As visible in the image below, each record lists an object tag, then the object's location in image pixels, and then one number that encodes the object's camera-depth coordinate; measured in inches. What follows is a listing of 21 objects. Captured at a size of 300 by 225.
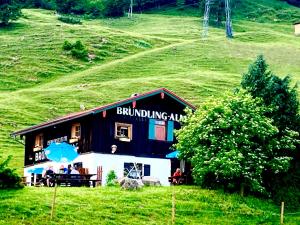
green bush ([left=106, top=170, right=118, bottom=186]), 1874.5
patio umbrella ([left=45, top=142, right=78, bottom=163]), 1913.1
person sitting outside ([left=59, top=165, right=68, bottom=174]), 2041.1
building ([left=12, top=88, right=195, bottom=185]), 2158.0
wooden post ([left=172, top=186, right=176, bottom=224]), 1536.7
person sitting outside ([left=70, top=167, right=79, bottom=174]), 1986.2
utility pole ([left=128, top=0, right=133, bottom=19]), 6615.2
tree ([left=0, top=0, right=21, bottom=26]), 5482.3
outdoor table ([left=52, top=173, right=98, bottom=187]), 1861.5
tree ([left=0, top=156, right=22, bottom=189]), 1565.0
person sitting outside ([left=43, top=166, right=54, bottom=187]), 1873.8
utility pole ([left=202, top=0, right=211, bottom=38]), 5532.5
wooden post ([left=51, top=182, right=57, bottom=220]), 1448.1
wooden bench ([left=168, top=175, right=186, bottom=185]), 1982.8
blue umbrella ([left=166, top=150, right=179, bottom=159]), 2136.1
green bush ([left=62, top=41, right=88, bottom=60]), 4635.8
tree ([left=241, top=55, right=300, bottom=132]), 1930.4
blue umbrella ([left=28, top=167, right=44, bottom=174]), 2224.5
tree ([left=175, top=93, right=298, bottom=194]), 1786.4
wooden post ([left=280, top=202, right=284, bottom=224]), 1647.1
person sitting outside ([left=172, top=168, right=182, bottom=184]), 1982.4
